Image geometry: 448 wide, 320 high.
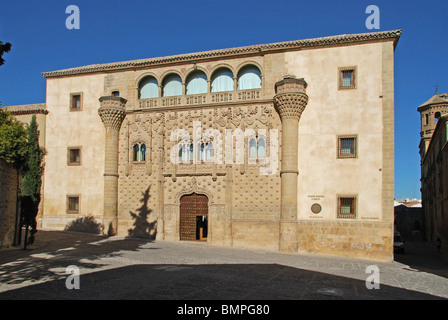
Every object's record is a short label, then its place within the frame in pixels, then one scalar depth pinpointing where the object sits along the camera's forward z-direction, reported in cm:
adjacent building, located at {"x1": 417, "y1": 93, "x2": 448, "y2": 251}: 2752
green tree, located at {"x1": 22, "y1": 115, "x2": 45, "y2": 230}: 1639
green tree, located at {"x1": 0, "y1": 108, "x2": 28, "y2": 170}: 1602
